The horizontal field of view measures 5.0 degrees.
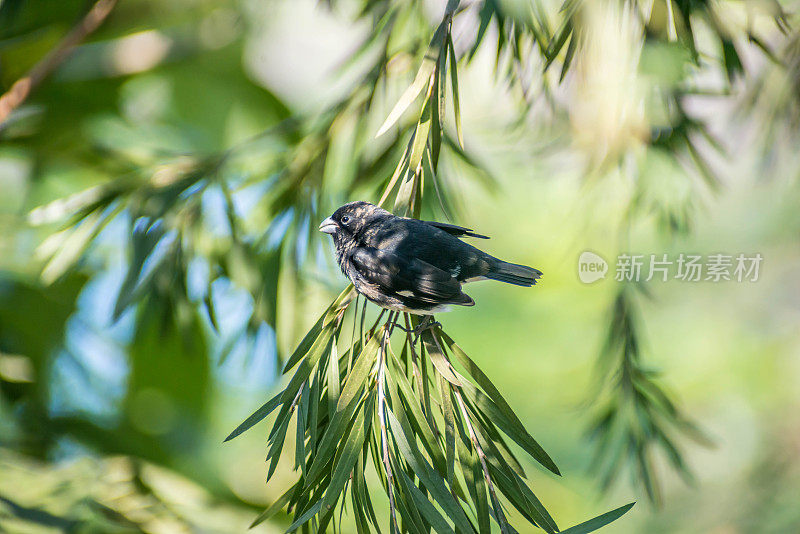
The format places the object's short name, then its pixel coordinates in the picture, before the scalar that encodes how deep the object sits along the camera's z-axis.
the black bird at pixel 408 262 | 4.22
